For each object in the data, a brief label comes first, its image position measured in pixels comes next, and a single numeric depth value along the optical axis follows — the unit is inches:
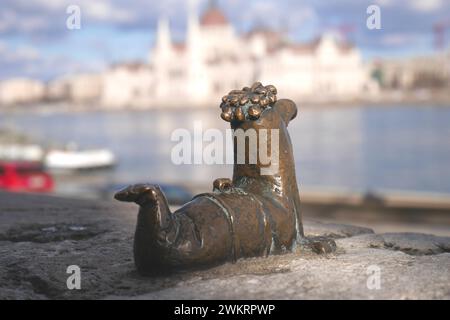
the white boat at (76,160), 1127.6
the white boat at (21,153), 1150.0
